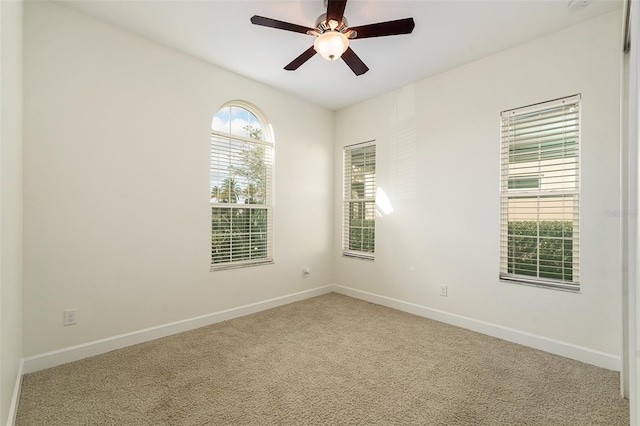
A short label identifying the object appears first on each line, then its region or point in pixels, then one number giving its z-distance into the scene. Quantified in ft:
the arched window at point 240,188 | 11.18
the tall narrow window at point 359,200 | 13.89
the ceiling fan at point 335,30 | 6.93
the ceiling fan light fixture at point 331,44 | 7.10
